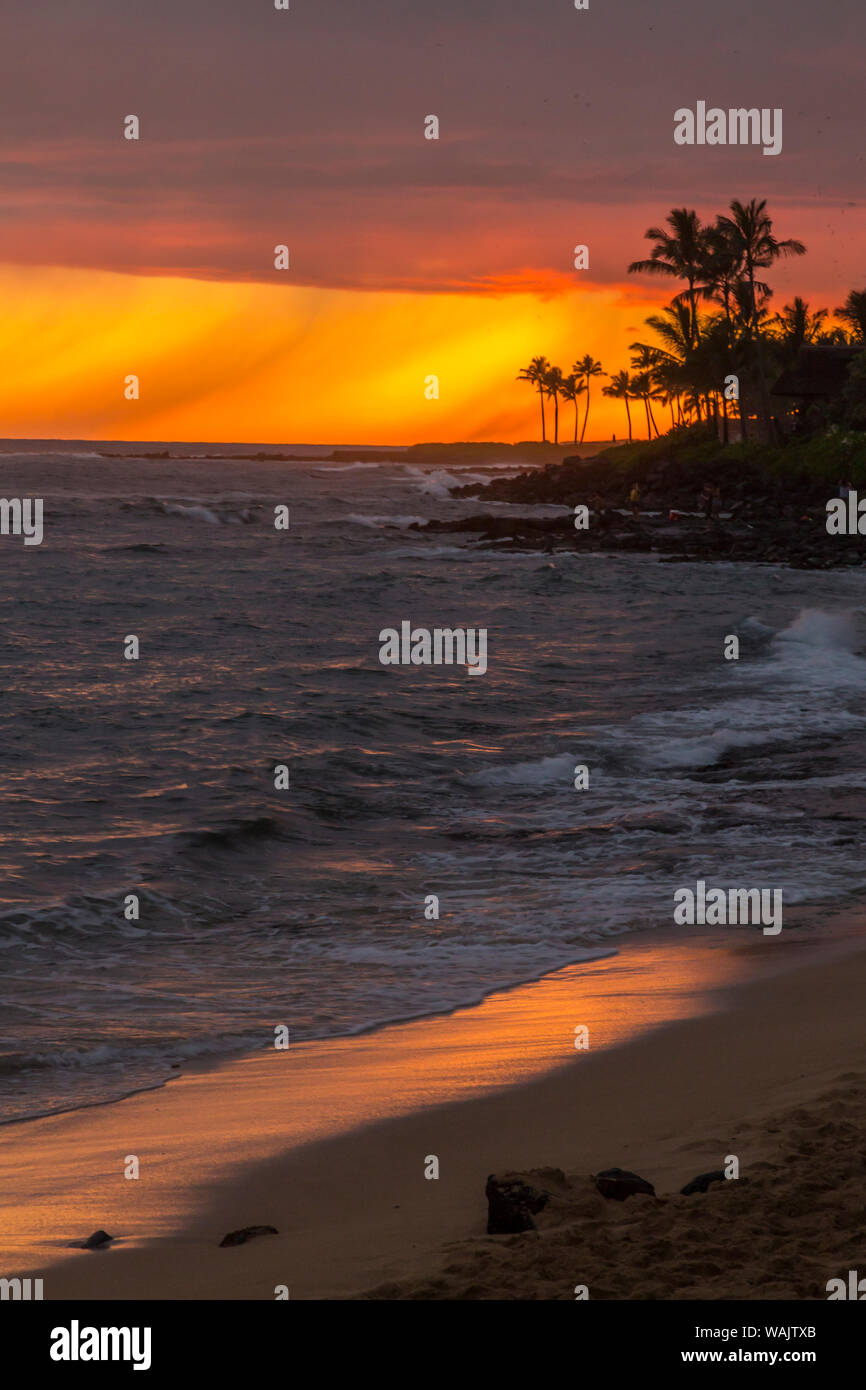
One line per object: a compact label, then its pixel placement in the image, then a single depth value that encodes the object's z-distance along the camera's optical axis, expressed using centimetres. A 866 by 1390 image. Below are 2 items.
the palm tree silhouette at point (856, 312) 6648
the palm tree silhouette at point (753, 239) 6506
